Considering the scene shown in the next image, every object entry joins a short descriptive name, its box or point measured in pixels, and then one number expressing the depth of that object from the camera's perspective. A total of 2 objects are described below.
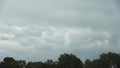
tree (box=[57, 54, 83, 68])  164.38
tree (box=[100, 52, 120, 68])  190.88
